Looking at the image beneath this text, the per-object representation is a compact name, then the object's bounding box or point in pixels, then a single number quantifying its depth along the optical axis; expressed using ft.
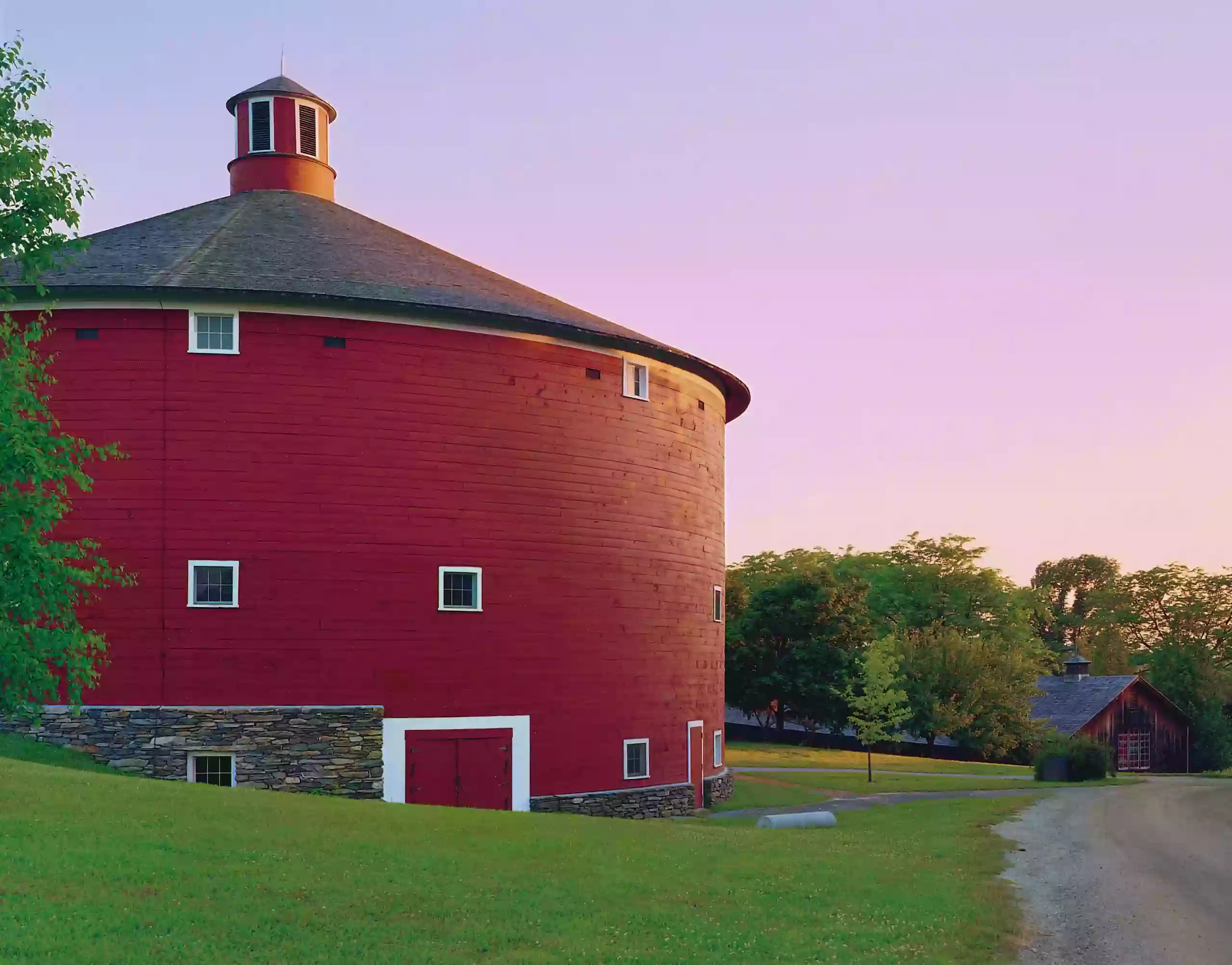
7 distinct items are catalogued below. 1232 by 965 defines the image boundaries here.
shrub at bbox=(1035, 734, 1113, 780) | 124.67
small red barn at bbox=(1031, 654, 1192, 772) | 206.69
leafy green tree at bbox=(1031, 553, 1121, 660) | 374.63
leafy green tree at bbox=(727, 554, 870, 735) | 187.93
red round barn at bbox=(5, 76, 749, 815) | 76.23
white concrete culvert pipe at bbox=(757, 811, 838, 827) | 73.26
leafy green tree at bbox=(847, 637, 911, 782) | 132.98
